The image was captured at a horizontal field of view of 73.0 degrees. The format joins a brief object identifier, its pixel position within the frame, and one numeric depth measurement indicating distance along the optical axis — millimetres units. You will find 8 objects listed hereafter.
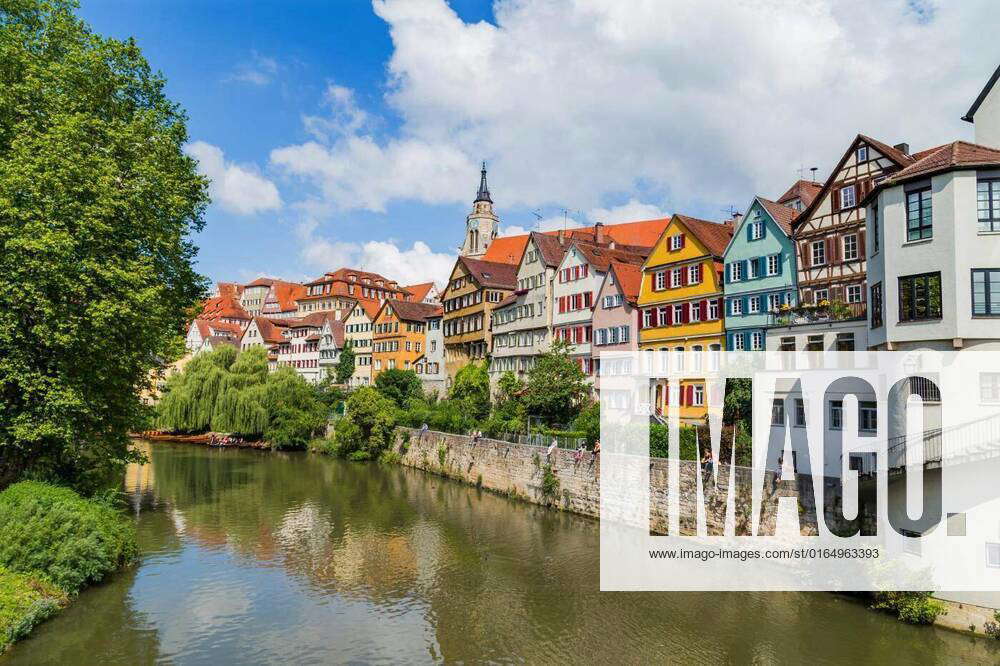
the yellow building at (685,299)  31672
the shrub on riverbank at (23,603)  14727
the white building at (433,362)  56169
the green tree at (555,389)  34719
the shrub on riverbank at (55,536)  16094
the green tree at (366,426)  45156
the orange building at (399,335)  61562
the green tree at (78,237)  17016
